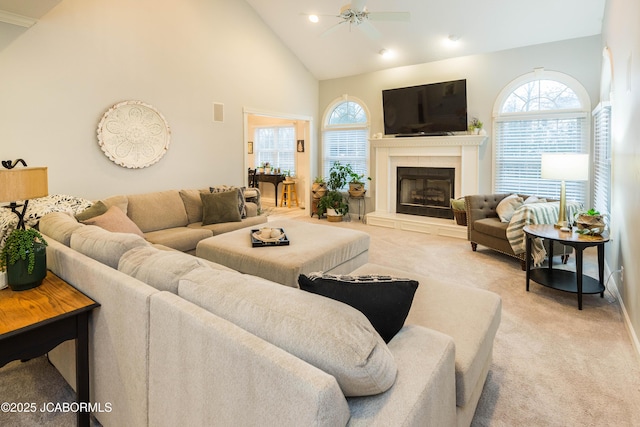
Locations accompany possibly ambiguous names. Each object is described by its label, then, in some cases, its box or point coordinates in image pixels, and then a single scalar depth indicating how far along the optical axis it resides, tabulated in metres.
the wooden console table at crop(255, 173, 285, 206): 9.20
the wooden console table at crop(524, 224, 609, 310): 3.02
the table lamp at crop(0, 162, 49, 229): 1.76
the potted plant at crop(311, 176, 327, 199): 7.55
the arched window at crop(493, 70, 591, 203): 4.99
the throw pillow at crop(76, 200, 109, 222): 3.31
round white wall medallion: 4.45
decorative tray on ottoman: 3.29
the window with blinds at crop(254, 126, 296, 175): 9.56
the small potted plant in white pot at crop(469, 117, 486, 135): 5.70
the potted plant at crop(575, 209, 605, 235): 3.13
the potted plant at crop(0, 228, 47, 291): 1.77
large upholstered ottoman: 2.90
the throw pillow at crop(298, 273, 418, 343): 1.29
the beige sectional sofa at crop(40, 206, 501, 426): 0.94
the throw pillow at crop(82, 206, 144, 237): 3.26
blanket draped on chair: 3.84
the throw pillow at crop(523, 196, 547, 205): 4.55
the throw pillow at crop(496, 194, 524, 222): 4.50
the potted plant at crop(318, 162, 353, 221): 7.34
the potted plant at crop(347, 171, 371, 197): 7.23
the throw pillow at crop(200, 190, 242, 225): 4.64
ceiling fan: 3.89
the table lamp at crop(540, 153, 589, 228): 3.42
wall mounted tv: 5.81
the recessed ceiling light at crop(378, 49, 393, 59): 6.19
